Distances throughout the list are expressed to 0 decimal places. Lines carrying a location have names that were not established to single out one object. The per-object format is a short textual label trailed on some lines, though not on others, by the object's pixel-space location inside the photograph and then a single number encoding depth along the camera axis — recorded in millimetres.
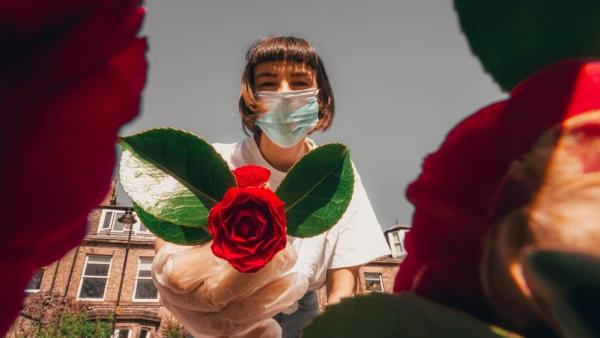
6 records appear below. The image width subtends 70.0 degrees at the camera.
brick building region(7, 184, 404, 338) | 8898
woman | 848
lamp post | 8692
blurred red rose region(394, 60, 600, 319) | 132
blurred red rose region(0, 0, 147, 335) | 97
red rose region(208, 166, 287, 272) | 304
